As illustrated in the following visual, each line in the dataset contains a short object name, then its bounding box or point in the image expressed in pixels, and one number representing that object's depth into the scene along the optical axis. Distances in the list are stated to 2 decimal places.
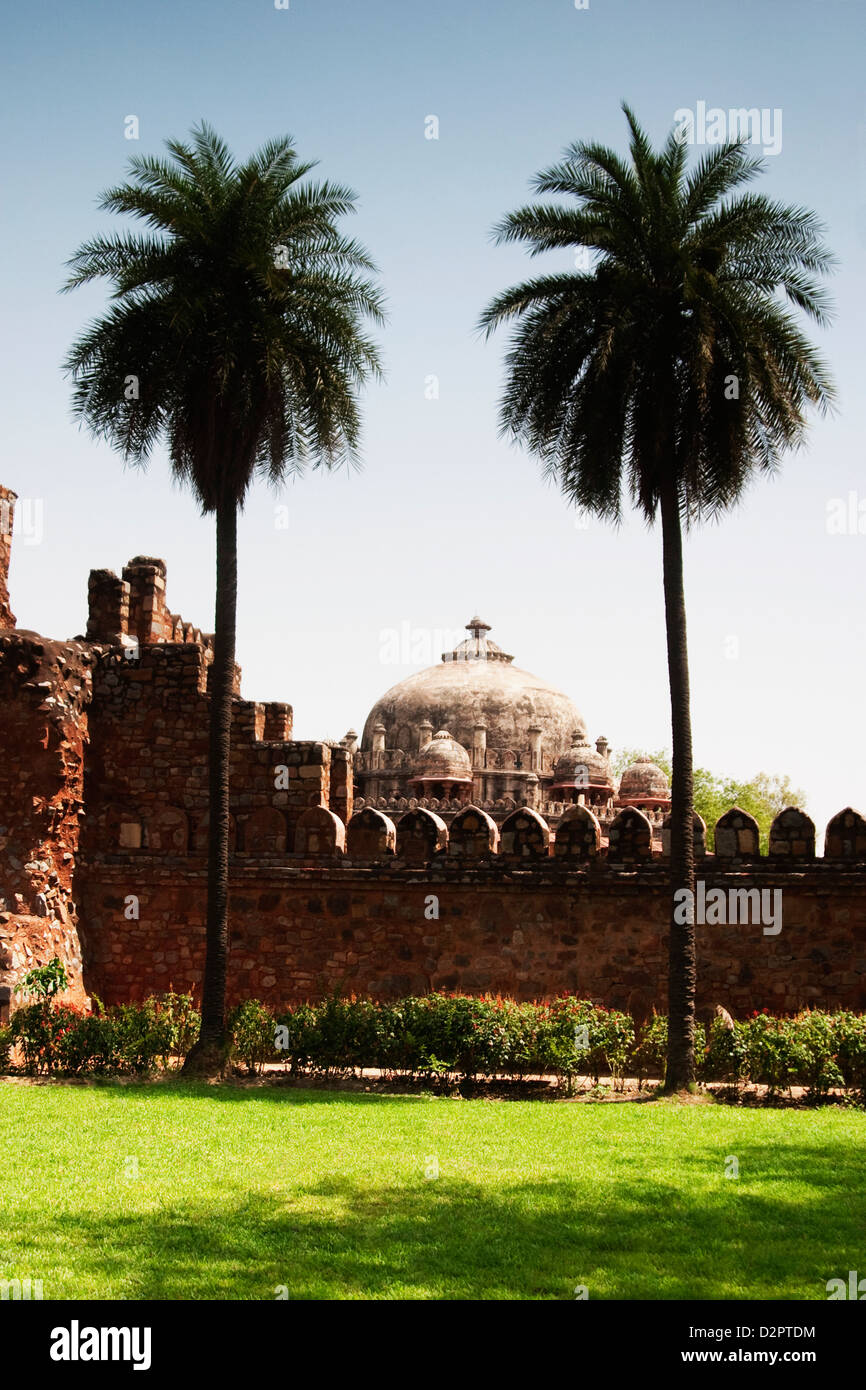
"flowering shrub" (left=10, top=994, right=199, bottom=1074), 14.01
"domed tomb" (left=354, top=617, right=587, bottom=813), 44.34
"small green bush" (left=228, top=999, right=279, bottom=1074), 14.44
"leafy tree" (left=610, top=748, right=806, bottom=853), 56.84
